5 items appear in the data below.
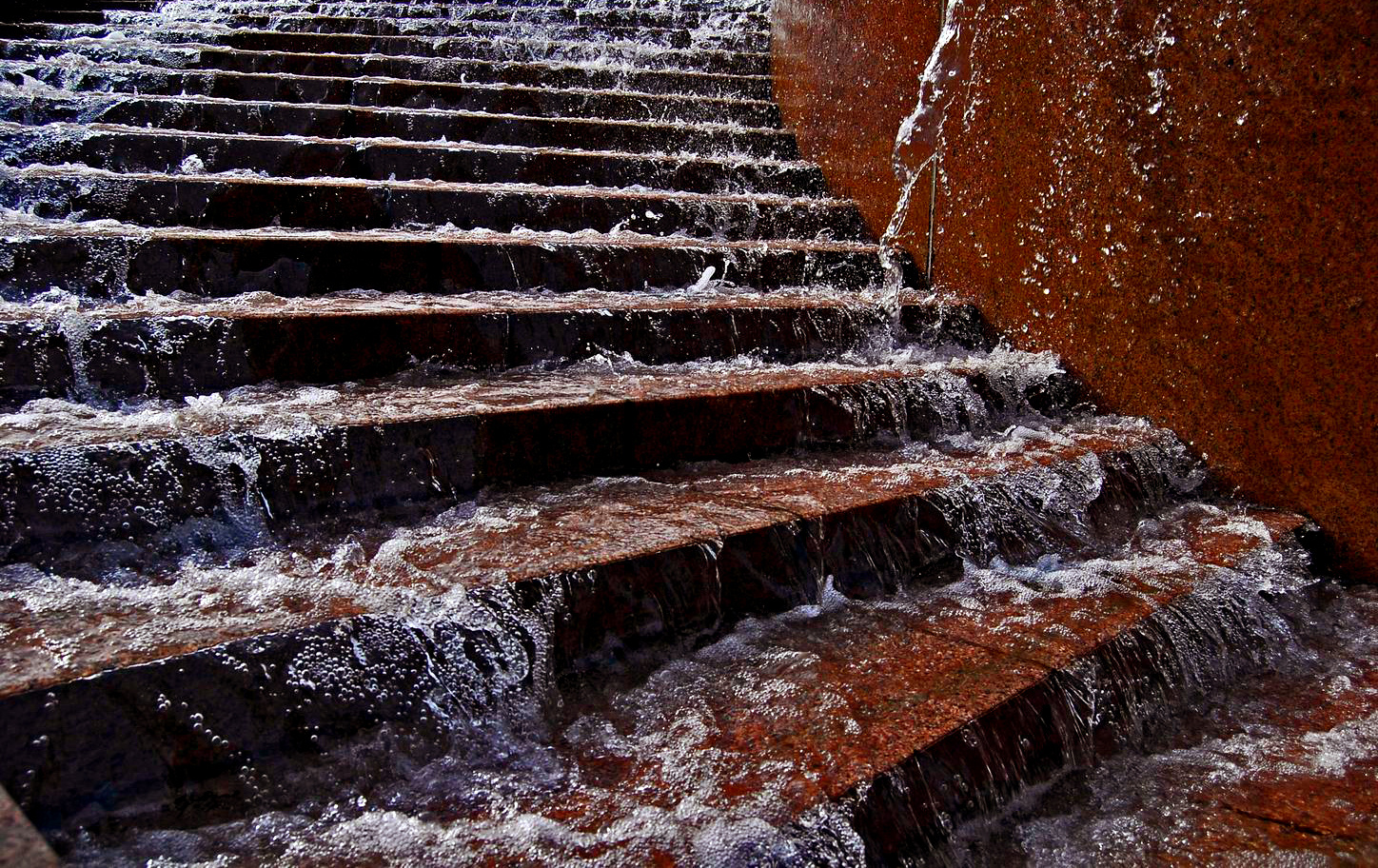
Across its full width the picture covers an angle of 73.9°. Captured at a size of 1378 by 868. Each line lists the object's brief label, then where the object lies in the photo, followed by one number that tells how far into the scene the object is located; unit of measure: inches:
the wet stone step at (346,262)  118.6
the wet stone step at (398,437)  81.8
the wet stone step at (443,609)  62.0
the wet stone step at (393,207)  139.2
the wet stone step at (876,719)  64.1
